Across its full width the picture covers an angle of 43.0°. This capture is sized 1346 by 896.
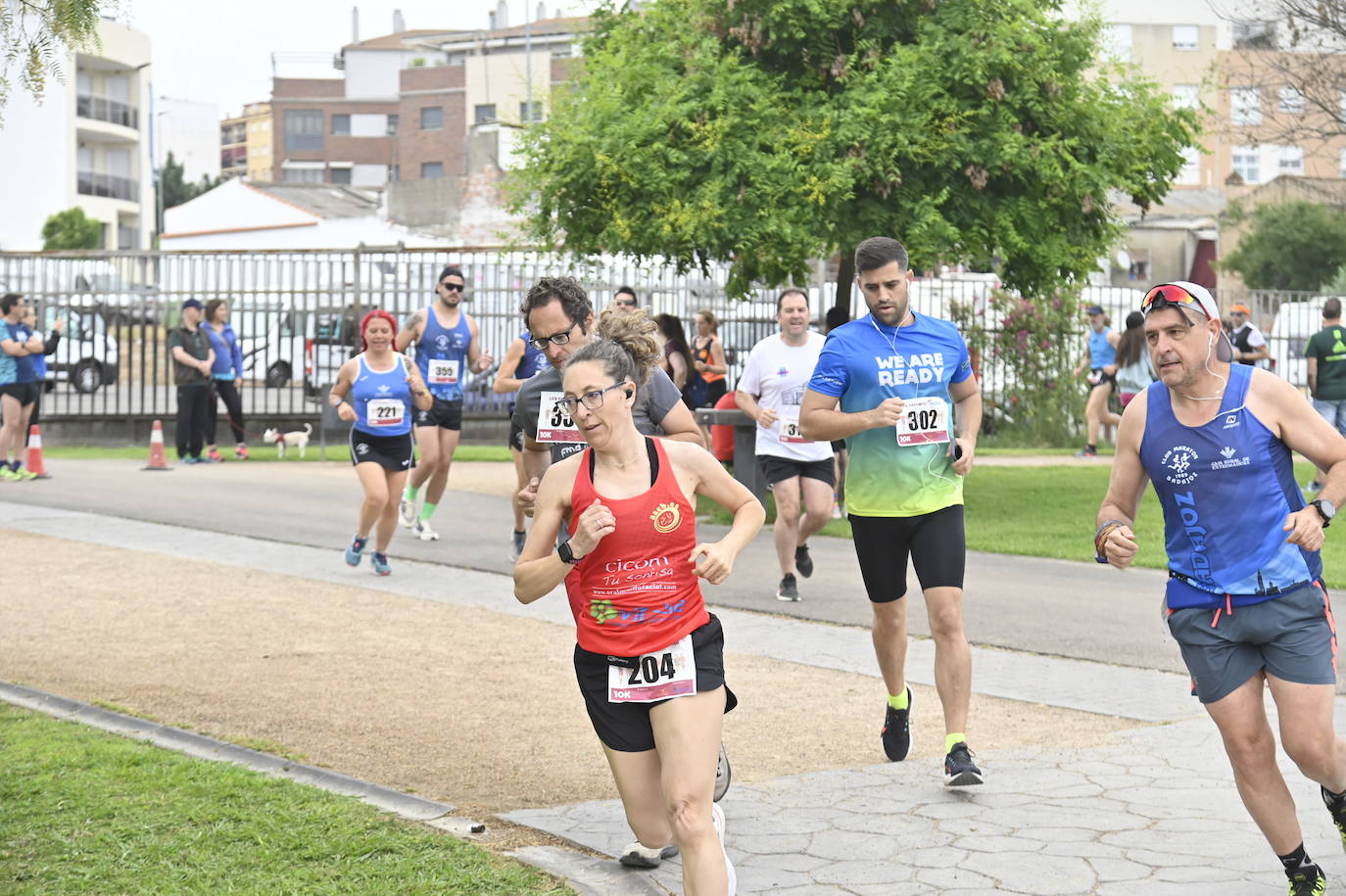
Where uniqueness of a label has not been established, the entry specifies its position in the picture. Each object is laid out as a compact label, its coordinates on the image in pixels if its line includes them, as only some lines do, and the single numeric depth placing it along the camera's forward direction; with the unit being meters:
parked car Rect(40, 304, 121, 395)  25.81
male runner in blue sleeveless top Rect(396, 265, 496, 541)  13.59
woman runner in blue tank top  11.82
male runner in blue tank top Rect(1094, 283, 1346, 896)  4.82
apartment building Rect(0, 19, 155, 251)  60.34
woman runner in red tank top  4.67
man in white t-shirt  10.94
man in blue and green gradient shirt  6.67
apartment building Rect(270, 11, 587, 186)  76.00
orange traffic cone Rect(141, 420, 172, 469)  20.42
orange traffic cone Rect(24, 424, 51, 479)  19.02
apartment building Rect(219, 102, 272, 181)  127.56
